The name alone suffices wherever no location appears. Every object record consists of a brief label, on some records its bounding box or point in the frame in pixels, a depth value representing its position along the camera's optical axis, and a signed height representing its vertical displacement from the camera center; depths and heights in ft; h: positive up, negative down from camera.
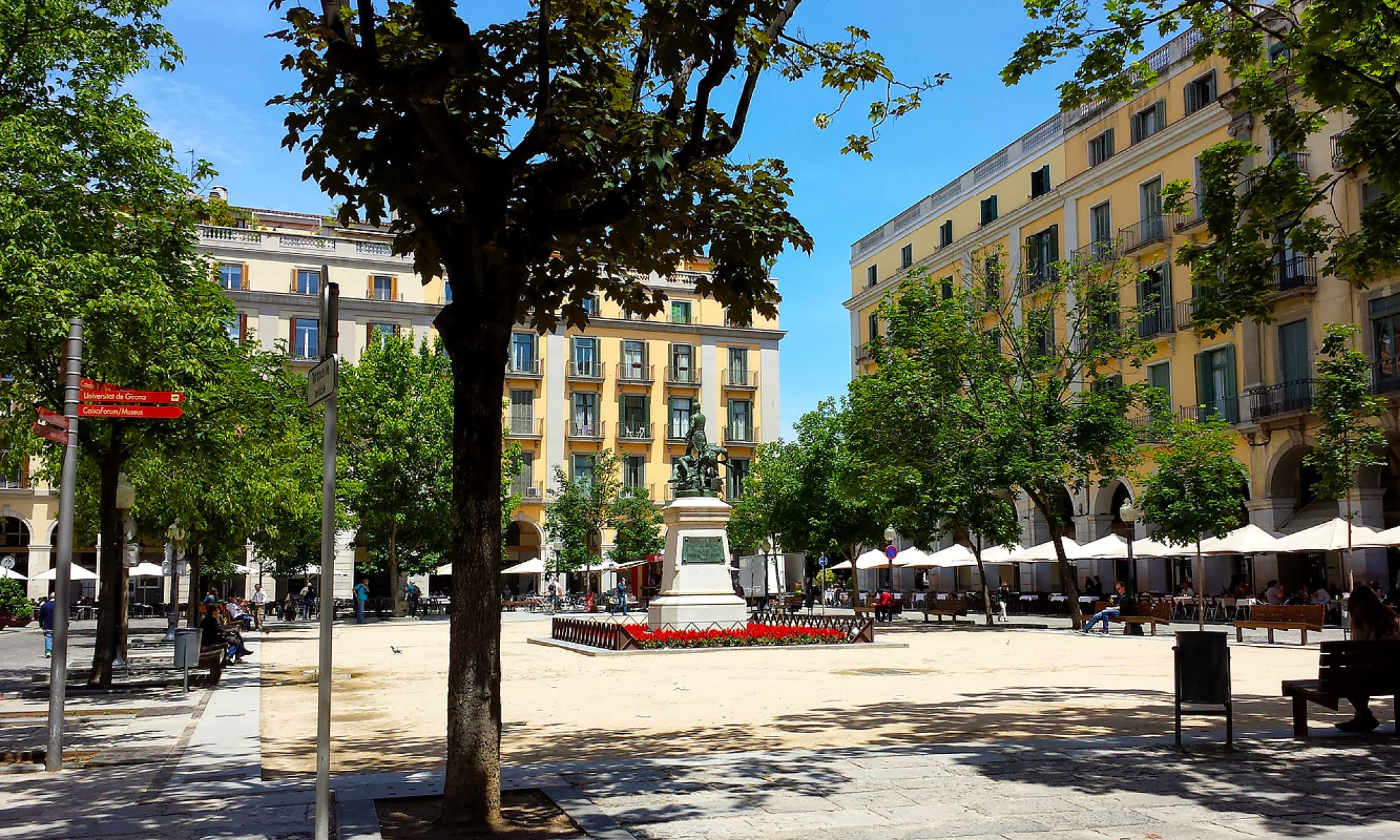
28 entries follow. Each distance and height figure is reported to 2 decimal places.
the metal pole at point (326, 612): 19.53 -1.20
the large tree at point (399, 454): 144.25 +10.51
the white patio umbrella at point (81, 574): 141.48 -4.00
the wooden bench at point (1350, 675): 32.40 -3.88
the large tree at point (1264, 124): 37.47 +13.56
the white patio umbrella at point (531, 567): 174.05 -4.22
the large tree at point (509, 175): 23.15 +7.76
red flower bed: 76.59 -6.61
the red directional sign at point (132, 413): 33.96 +3.70
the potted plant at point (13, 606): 131.85 -7.27
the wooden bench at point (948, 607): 119.75 -7.30
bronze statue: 85.97 +5.00
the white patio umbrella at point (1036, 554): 127.95 -2.01
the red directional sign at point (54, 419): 32.68 +3.38
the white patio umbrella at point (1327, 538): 90.63 -0.25
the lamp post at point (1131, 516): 116.57 +1.95
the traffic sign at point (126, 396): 34.22 +4.20
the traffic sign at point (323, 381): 20.42 +2.80
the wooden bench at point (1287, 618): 78.28 -5.65
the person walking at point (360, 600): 146.82 -7.62
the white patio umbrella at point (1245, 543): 99.55 -0.70
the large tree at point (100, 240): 40.40 +11.73
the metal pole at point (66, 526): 32.78 +0.44
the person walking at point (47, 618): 89.55 -6.05
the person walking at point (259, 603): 130.67 -7.39
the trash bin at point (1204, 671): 31.35 -3.64
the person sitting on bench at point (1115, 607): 98.02 -6.32
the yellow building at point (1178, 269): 109.40 +28.57
